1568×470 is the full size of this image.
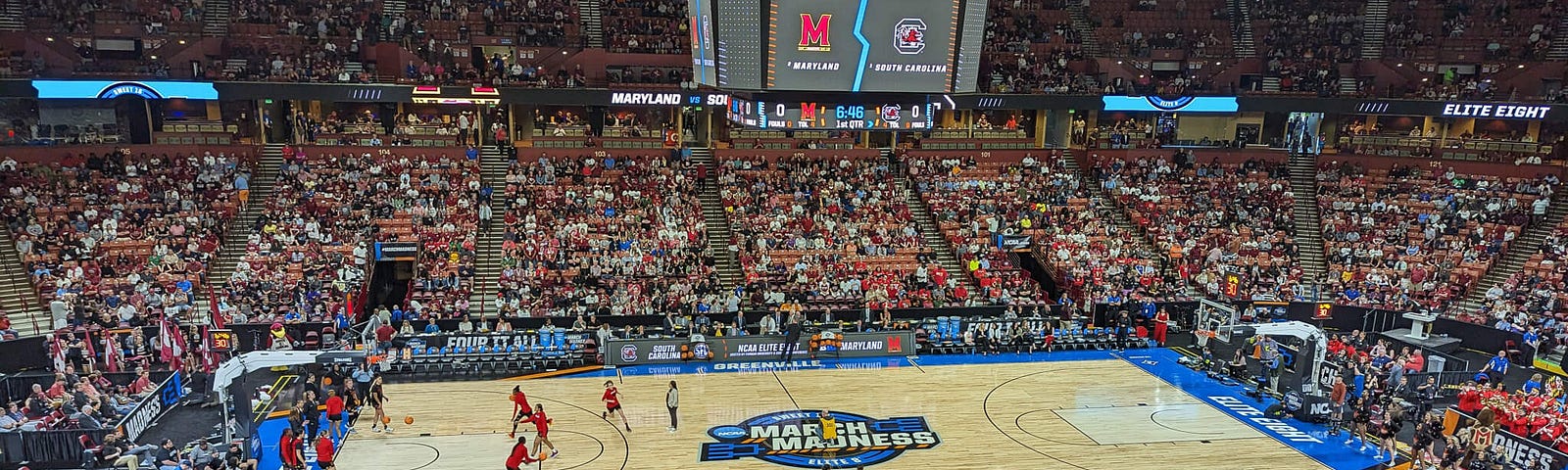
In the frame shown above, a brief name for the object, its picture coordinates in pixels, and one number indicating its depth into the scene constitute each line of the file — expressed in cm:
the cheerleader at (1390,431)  1952
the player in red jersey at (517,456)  1722
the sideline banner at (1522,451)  1791
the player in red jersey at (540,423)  1877
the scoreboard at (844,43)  1872
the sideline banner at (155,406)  1911
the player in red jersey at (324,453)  1756
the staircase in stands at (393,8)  3956
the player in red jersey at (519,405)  1986
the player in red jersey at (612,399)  2094
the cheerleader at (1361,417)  2067
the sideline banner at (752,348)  2672
